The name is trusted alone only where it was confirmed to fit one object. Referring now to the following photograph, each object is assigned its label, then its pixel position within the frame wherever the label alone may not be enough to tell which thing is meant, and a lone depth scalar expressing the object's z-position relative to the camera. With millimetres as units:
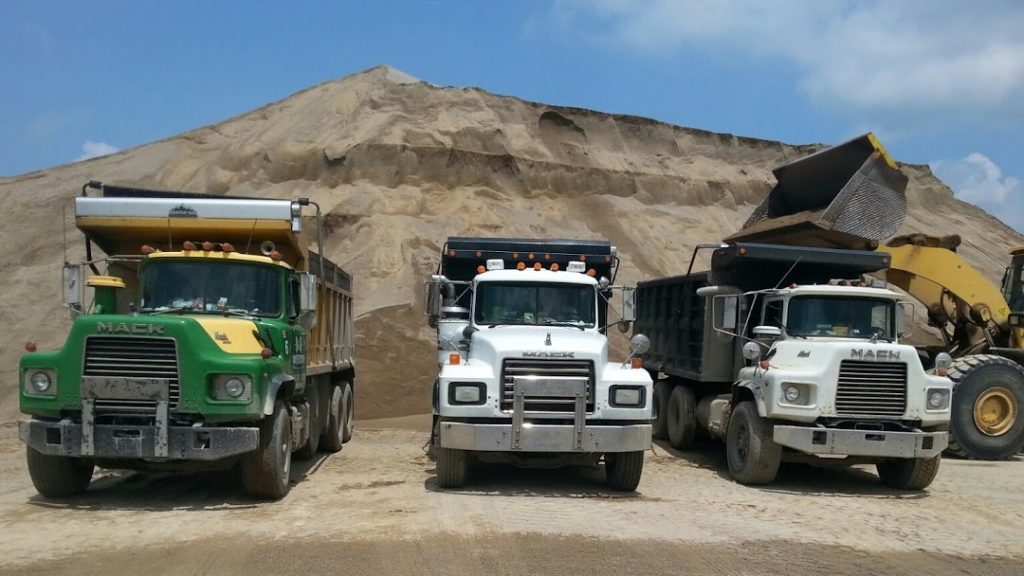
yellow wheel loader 13805
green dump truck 8180
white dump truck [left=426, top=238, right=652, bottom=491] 9211
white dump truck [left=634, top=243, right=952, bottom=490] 10375
